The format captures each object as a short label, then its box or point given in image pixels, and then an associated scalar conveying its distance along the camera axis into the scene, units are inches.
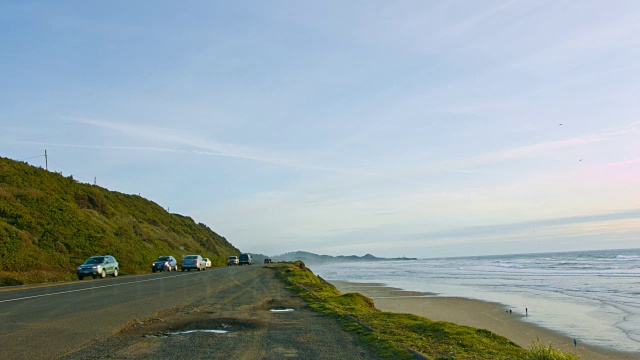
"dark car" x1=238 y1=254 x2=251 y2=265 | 3186.5
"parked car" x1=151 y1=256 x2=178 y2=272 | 1930.4
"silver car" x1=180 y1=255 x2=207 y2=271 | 2028.8
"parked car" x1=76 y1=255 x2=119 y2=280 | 1411.2
